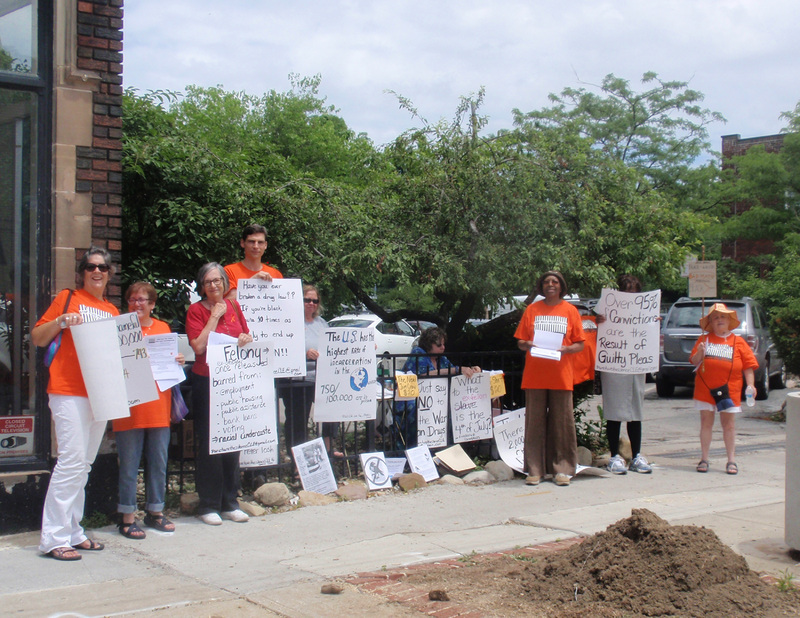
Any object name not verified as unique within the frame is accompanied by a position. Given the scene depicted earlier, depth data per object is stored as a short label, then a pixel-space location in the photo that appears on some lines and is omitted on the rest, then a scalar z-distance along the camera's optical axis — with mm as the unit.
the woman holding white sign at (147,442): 5512
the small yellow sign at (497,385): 7938
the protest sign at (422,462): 7371
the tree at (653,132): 32594
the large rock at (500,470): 7535
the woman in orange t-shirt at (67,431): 5008
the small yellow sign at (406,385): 7324
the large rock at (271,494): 6406
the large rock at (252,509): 6211
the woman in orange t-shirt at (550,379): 7344
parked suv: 15195
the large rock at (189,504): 6160
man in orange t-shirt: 6492
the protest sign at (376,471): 7059
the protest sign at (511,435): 7848
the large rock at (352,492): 6762
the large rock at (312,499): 6539
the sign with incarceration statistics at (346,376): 6973
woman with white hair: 5973
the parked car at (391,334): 23922
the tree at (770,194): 27594
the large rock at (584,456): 7996
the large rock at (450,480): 7379
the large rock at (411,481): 7125
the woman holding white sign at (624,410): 7938
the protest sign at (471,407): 7805
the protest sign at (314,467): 6758
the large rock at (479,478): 7445
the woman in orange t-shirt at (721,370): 7953
